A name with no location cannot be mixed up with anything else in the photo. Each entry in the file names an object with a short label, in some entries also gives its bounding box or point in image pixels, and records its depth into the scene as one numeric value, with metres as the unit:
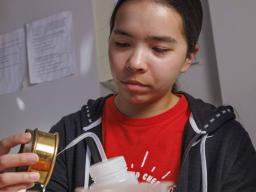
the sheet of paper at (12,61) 1.42
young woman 0.71
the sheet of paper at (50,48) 1.31
